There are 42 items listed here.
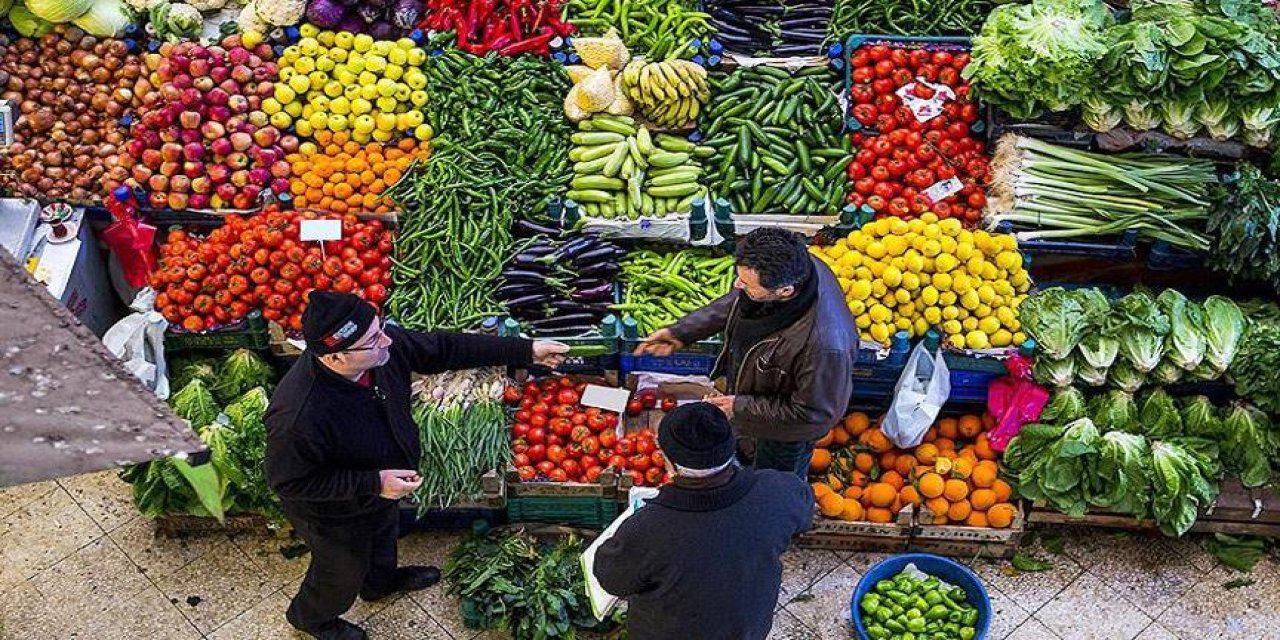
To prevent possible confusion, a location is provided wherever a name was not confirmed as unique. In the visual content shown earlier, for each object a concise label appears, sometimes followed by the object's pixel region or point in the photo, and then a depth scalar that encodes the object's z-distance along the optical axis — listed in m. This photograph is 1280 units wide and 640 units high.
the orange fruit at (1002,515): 5.14
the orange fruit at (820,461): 5.35
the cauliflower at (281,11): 6.32
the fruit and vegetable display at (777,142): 5.89
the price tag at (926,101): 6.02
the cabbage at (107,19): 6.37
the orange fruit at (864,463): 5.34
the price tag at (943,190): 5.73
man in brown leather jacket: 4.02
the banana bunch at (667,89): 5.98
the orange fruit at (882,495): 5.18
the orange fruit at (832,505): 5.14
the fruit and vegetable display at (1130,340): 5.09
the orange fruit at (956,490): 5.14
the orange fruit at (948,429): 5.48
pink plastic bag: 5.21
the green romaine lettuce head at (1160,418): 5.15
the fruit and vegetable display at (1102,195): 5.62
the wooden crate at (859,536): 5.17
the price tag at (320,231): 5.46
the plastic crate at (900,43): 6.21
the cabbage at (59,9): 6.23
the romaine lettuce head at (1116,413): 5.14
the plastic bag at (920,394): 5.16
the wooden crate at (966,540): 5.16
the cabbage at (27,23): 6.40
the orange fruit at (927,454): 5.30
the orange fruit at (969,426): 5.45
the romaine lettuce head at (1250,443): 5.09
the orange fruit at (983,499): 5.18
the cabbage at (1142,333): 5.07
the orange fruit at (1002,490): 5.21
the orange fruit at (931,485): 5.13
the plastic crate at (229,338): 5.50
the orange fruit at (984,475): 5.21
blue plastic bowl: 4.72
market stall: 5.14
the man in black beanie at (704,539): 3.19
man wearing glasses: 3.78
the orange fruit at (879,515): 5.21
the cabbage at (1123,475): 4.98
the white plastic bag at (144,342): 5.31
